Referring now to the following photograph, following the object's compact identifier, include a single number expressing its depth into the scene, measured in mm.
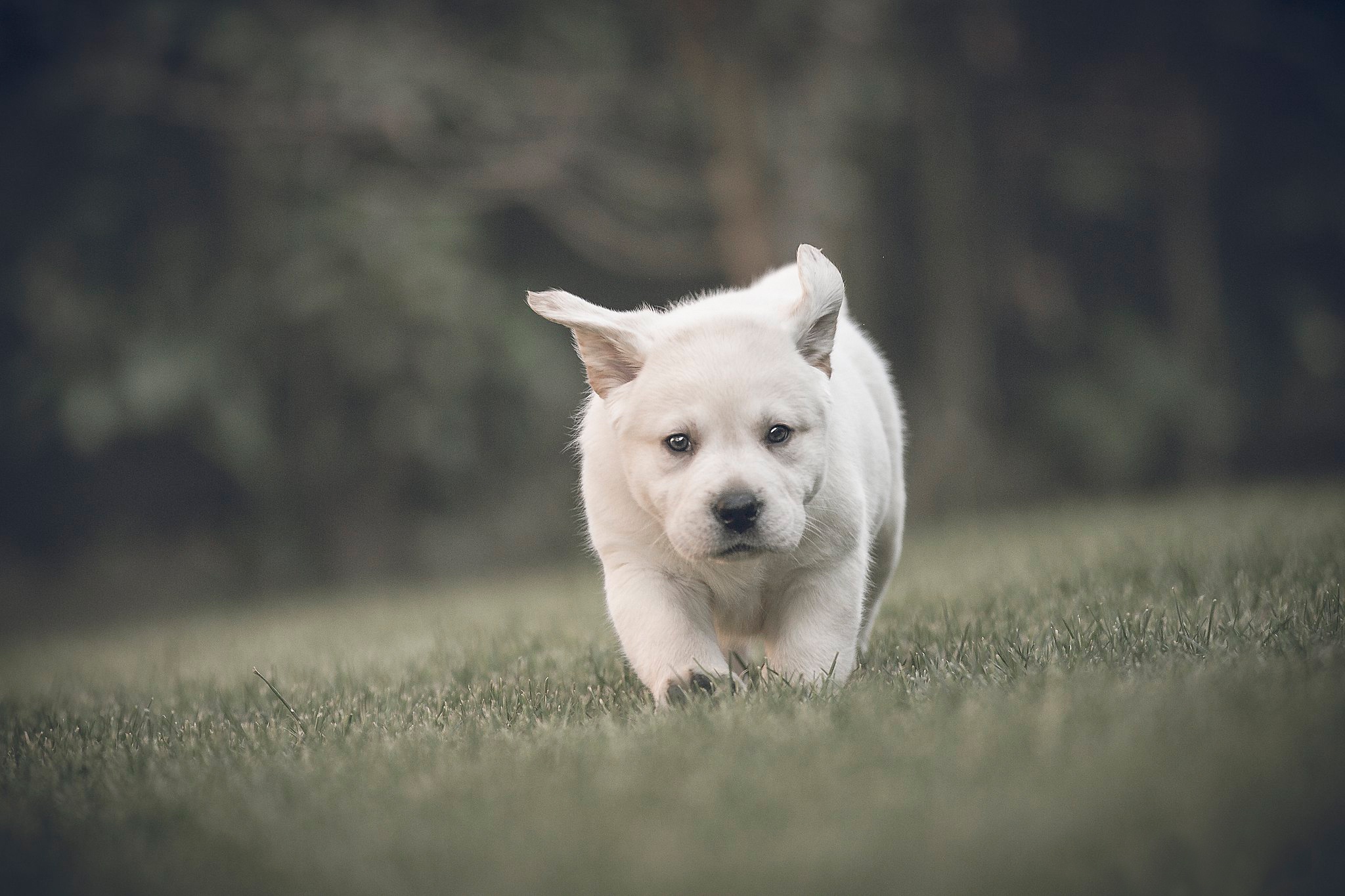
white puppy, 3475
